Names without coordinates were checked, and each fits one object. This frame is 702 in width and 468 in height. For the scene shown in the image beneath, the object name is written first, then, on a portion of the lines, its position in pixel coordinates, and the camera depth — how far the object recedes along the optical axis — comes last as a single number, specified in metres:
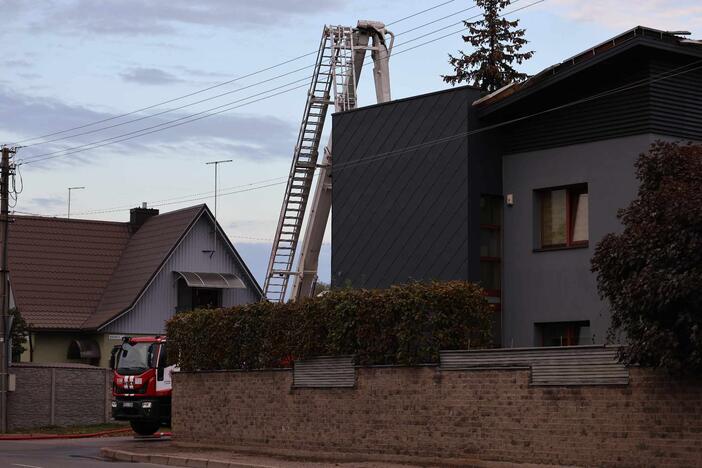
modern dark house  27.58
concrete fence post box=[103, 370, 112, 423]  43.04
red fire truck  34.31
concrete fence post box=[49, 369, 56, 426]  41.72
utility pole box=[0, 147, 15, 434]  38.64
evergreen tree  54.38
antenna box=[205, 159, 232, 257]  57.14
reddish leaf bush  17.86
